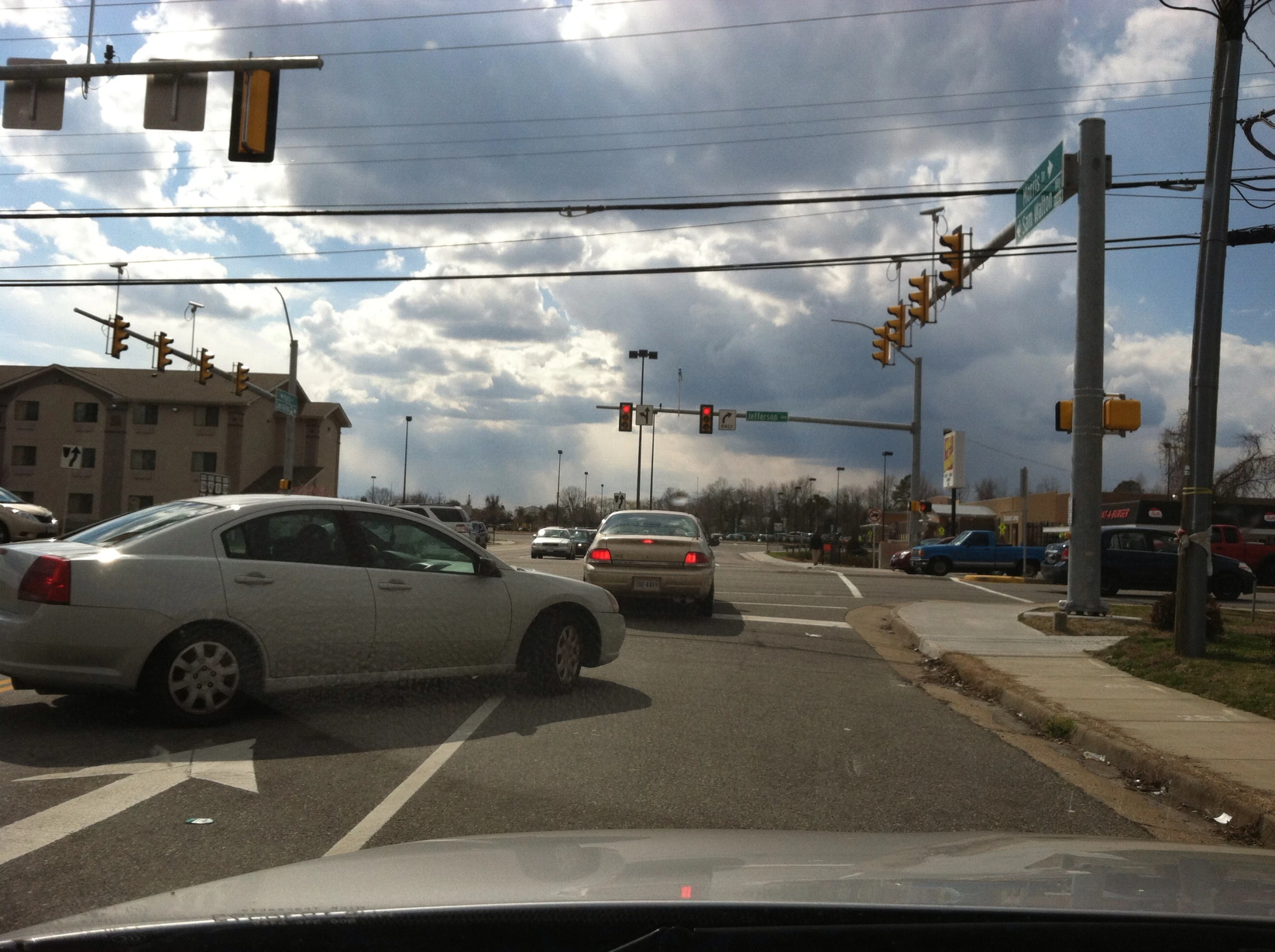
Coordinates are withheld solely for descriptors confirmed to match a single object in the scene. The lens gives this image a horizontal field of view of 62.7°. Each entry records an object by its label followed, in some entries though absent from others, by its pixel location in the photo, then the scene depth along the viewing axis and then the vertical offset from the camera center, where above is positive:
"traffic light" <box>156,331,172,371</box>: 27.16 +3.42
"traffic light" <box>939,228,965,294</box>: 17.41 +4.36
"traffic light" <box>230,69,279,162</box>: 11.76 +4.19
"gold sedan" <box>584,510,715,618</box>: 14.47 -0.85
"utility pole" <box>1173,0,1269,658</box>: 10.59 +1.94
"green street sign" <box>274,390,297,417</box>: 30.12 +2.46
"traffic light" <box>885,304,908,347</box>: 21.50 +3.95
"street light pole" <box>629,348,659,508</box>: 62.97 +9.02
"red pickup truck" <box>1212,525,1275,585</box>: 31.08 -0.49
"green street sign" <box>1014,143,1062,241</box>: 15.04 +4.87
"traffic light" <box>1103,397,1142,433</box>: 14.23 +1.56
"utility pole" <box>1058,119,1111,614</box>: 15.42 +2.11
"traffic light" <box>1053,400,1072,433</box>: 15.40 +1.63
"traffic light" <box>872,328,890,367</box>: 22.52 +3.68
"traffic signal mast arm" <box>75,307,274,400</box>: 25.41 +3.34
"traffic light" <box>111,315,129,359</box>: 25.45 +3.55
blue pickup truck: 34.59 -1.15
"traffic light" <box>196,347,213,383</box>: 28.80 +3.25
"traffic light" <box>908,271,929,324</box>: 18.91 +3.98
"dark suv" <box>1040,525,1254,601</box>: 24.42 -0.82
